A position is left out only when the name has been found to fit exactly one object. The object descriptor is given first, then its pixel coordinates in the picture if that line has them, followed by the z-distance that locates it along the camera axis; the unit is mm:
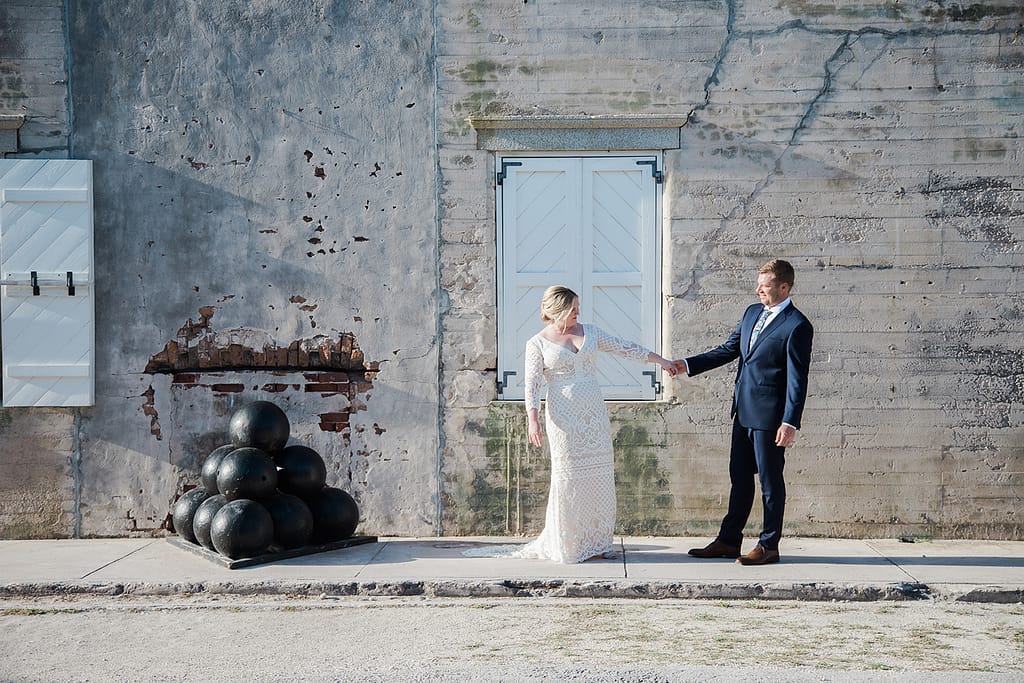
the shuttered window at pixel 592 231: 8125
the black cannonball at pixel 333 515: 7406
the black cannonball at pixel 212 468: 7379
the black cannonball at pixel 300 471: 7363
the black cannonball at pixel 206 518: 7145
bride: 7027
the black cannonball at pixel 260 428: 7352
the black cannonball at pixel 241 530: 6895
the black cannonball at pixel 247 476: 7070
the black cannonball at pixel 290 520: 7141
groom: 6777
